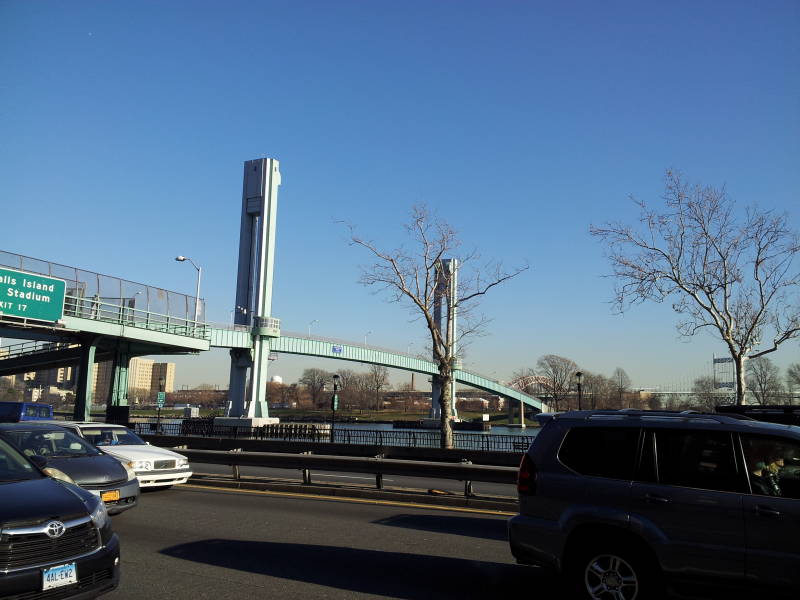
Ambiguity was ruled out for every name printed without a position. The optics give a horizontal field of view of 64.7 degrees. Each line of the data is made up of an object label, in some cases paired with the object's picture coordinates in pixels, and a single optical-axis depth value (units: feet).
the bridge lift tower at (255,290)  196.24
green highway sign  92.48
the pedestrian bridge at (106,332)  104.88
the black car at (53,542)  15.87
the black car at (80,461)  32.07
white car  43.19
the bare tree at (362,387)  447.42
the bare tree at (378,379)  447.42
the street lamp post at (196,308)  131.75
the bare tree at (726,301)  78.23
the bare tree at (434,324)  93.91
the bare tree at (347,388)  449.06
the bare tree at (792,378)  226.62
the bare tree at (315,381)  453.58
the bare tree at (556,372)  384.06
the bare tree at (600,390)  337.89
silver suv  16.69
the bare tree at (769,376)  197.02
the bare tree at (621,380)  377.95
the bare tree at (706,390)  205.91
